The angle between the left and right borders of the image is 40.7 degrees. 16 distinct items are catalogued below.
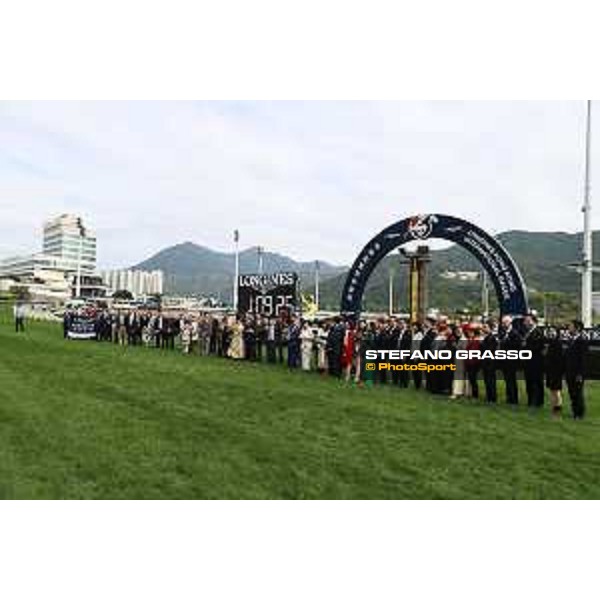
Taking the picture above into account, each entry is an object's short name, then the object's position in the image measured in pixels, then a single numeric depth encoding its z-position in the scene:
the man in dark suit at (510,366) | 15.70
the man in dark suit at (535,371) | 15.33
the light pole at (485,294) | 47.01
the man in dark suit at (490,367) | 15.91
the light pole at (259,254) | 57.25
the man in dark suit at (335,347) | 19.95
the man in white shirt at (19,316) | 40.66
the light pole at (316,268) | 70.66
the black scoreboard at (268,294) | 25.94
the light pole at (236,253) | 47.58
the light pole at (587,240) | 27.48
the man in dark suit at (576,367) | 14.00
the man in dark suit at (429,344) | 17.08
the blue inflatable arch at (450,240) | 20.47
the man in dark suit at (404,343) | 18.20
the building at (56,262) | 136.50
